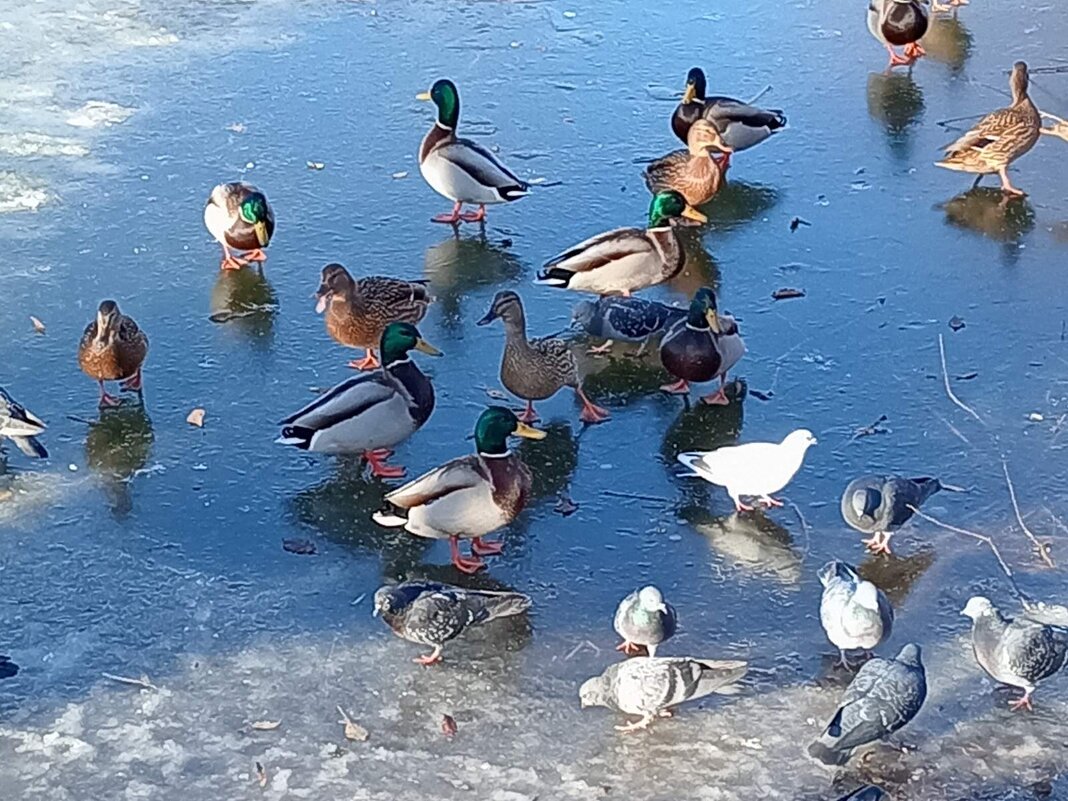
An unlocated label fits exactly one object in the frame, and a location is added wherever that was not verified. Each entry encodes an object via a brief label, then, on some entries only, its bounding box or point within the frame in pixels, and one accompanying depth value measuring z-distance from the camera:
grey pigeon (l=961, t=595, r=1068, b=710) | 4.35
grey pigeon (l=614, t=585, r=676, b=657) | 4.52
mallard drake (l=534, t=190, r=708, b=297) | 6.86
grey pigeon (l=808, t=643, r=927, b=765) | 4.18
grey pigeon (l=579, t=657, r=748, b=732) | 4.32
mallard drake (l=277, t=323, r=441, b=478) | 5.61
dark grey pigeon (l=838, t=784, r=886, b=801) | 3.99
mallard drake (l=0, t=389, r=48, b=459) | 5.63
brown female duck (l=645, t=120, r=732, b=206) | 7.65
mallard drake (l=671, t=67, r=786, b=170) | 8.07
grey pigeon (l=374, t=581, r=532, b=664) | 4.61
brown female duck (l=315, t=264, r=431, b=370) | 6.41
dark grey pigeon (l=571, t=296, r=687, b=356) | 6.50
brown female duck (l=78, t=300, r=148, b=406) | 5.98
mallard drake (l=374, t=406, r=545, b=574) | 5.11
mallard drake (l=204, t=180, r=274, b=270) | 7.03
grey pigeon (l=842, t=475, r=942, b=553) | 5.04
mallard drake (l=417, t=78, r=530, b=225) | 7.55
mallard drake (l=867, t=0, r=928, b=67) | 9.25
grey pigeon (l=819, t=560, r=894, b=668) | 4.50
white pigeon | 5.24
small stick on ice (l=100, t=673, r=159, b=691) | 4.61
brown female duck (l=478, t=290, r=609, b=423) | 5.94
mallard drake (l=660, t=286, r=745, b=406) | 6.02
